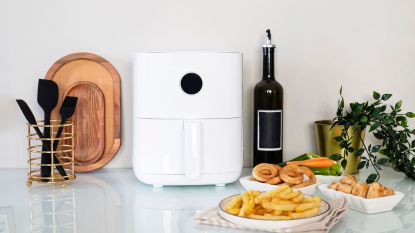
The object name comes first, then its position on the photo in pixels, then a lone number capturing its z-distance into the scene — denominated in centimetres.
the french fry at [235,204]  166
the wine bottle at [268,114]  210
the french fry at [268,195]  163
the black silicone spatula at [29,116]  202
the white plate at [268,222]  159
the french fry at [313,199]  165
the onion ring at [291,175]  187
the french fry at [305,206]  162
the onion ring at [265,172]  191
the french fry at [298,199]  164
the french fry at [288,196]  163
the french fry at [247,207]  163
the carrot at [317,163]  202
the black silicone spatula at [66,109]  205
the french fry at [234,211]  165
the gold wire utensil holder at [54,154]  201
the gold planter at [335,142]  212
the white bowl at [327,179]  198
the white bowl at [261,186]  185
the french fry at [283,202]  162
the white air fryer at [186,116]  194
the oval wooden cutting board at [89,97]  215
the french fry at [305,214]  161
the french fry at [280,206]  161
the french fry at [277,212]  162
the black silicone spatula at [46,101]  203
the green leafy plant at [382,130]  207
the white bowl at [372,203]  174
